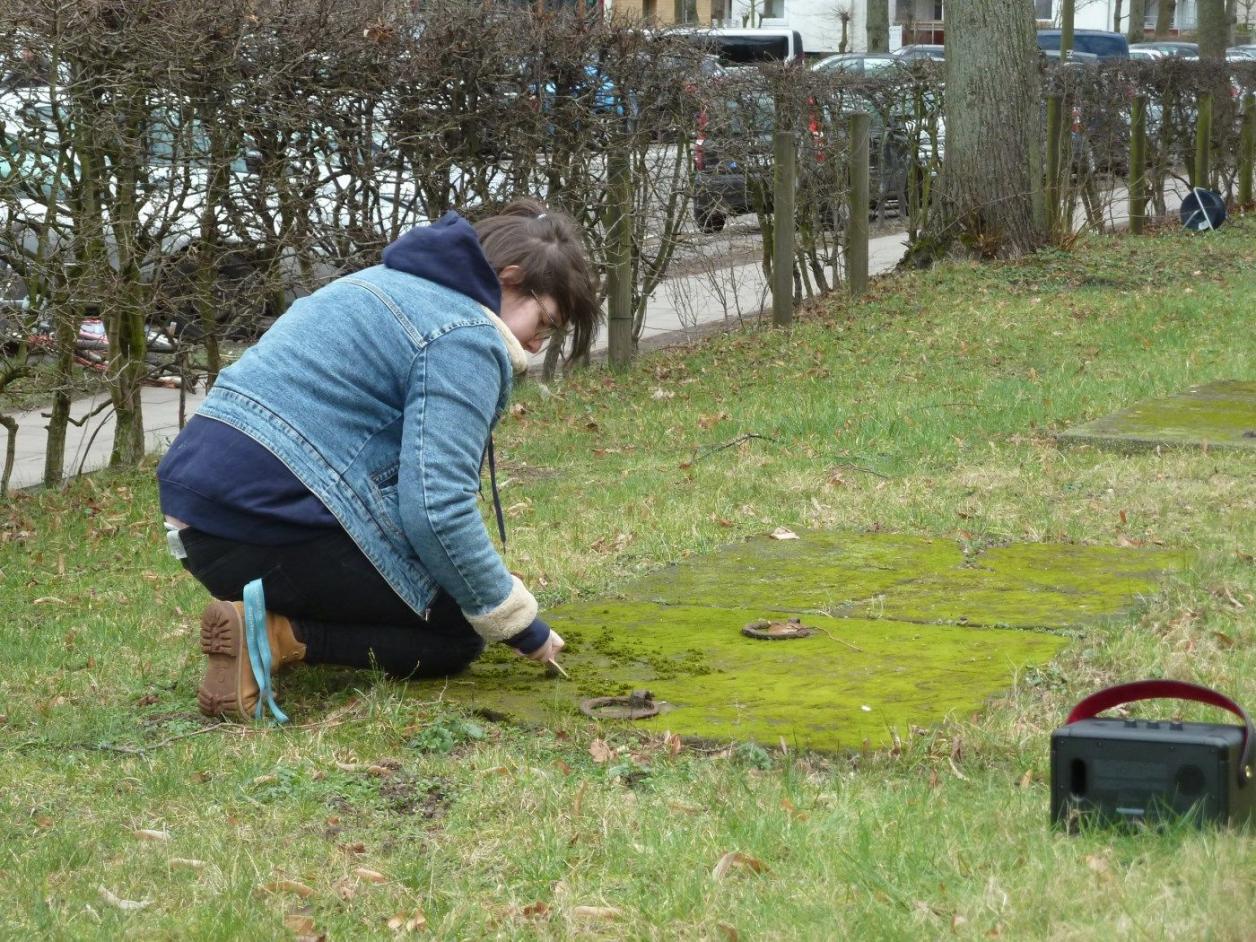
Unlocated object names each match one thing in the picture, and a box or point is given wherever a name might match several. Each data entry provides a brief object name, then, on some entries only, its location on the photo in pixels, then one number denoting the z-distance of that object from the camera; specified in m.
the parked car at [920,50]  22.90
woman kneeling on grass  3.79
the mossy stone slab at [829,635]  3.75
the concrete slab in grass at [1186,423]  6.93
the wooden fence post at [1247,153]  20.02
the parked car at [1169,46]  40.38
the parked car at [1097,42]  40.66
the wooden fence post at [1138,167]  17.25
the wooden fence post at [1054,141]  14.97
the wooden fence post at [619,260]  10.08
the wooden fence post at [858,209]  12.38
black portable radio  2.74
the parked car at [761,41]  32.56
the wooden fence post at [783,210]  11.48
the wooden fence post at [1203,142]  18.52
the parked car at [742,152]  11.05
